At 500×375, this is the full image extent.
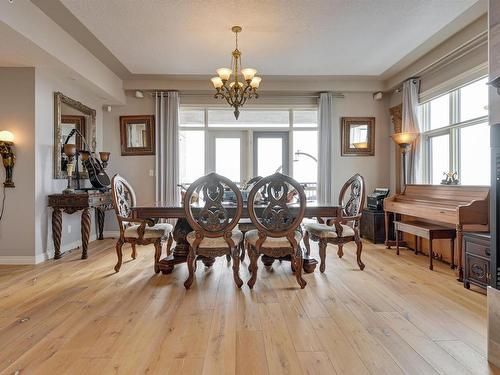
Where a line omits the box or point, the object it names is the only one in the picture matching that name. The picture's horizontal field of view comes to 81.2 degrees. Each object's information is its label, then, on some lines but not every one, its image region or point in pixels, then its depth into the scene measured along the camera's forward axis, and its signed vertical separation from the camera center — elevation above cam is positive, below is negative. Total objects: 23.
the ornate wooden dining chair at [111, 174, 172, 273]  3.03 -0.47
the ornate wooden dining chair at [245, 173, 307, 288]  2.57 -0.36
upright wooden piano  2.92 -0.24
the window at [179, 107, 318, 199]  5.70 +0.83
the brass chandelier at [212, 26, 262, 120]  3.46 +1.27
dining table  2.85 -0.31
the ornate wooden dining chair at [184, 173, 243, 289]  2.56 -0.36
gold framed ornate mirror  3.99 +0.87
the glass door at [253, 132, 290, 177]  5.74 +0.66
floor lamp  4.36 +0.71
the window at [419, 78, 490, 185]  3.55 +0.69
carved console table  3.79 -0.31
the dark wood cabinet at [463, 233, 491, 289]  2.57 -0.67
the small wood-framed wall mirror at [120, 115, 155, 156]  5.45 +0.94
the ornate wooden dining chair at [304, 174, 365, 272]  3.12 -0.48
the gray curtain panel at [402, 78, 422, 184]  4.54 +0.88
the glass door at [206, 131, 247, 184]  5.73 +0.65
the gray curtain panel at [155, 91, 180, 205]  5.34 +0.74
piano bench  3.30 -0.54
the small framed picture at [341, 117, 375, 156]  5.54 +0.94
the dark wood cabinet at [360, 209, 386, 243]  4.68 -0.67
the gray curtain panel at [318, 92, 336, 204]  5.42 +0.77
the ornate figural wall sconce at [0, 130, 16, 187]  3.46 +0.38
